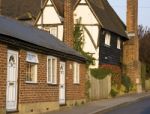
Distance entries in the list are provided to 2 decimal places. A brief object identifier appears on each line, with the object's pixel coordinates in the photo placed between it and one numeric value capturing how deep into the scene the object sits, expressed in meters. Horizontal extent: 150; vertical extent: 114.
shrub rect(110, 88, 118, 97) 39.11
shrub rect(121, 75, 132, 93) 46.53
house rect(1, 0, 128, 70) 42.47
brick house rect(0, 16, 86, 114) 18.89
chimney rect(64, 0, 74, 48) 29.61
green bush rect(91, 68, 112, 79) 35.30
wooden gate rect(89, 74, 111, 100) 33.91
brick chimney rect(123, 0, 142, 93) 50.44
